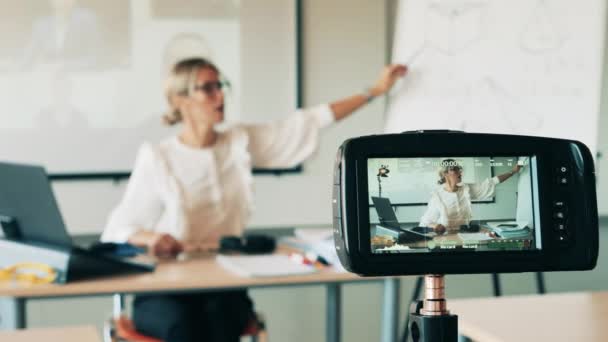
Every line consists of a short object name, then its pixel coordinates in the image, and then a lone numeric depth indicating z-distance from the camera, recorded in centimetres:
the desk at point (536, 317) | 155
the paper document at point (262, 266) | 222
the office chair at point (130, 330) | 240
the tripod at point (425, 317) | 82
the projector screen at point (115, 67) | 327
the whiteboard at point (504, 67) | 255
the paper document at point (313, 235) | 255
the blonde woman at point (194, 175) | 271
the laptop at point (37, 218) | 207
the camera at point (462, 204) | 86
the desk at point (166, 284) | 207
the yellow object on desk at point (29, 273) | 212
